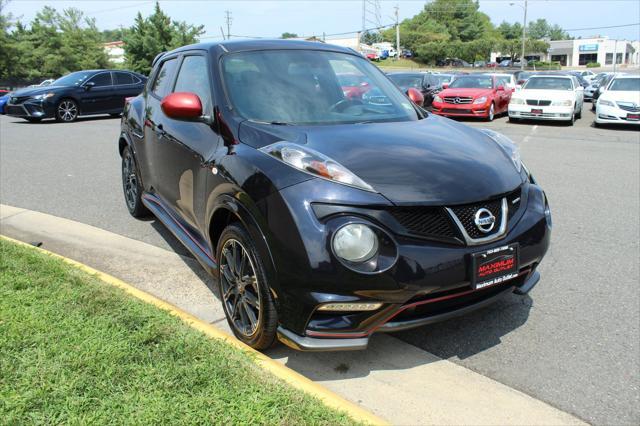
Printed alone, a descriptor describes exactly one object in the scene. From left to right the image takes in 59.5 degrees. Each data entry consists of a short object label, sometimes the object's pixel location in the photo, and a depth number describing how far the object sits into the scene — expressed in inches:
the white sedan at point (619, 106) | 605.9
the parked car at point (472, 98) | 686.5
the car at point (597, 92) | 811.5
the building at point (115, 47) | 3673.7
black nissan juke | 105.7
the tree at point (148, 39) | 2122.3
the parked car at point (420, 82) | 753.6
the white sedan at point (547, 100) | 642.2
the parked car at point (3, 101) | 828.7
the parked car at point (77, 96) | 645.9
